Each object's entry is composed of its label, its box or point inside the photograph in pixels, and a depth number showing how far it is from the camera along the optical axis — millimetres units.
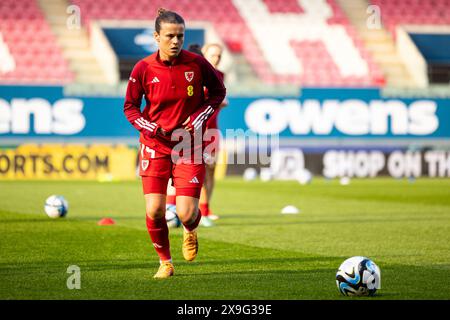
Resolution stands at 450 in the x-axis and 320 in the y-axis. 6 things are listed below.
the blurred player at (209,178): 12499
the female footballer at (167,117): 7715
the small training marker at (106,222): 13023
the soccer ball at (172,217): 12500
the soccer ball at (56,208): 13984
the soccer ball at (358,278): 6781
